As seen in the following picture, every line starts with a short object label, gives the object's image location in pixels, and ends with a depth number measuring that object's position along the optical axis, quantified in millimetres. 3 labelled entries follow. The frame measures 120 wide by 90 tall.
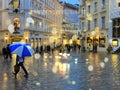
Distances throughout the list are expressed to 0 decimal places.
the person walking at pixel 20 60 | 7586
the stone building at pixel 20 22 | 25244
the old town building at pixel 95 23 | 24093
